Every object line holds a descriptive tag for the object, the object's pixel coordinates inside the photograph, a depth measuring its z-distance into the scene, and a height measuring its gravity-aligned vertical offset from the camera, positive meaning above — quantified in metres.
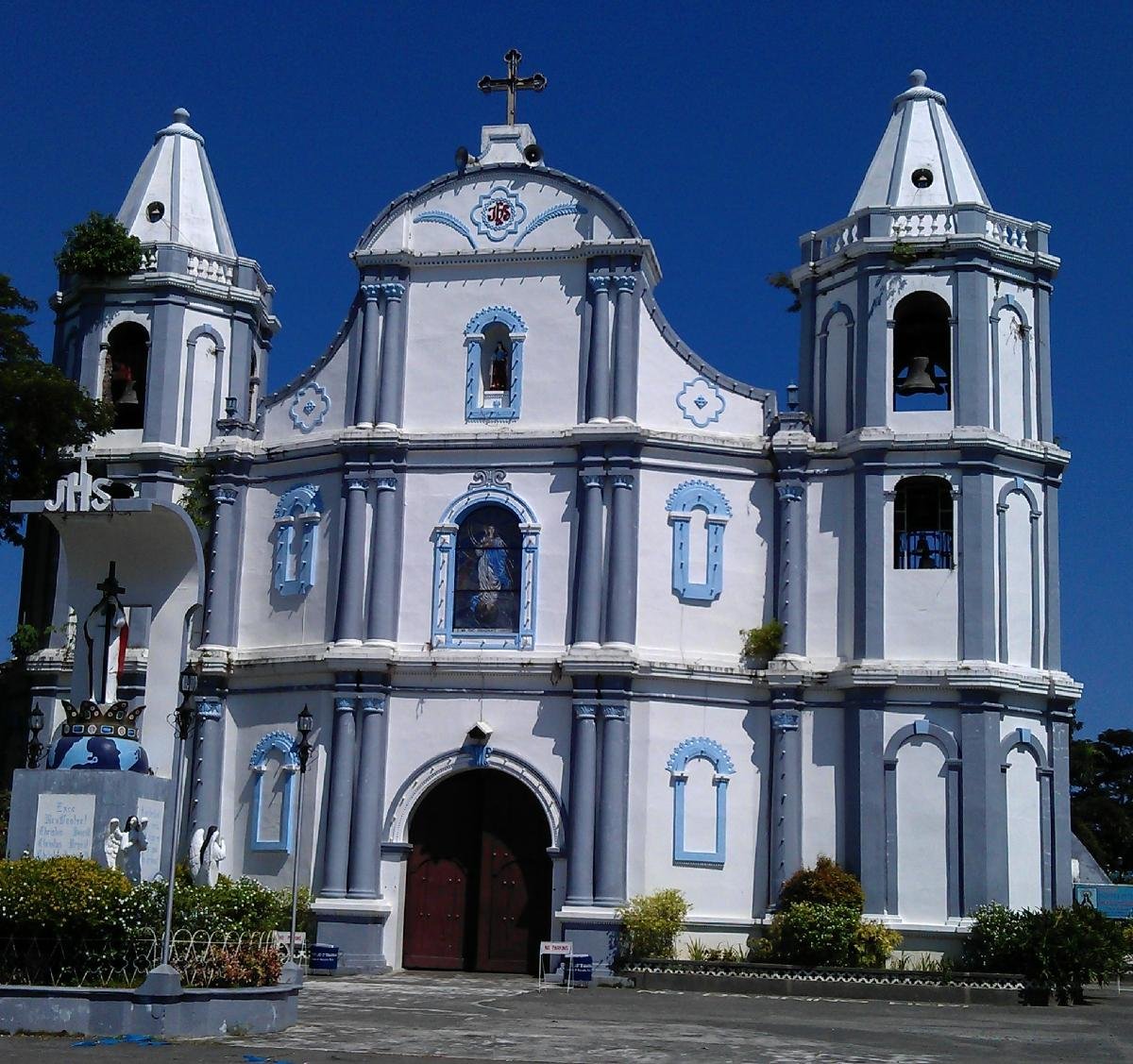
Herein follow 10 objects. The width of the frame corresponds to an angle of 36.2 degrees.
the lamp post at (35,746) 30.34 +2.40
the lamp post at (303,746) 25.03 +2.12
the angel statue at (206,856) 30.26 +0.56
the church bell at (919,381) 32.53 +9.76
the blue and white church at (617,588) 30.61 +5.66
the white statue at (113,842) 23.88 +0.59
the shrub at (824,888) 29.53 +0.34
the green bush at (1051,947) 28.38 -0.51
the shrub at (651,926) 29.48 -0.40
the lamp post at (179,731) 19.58 +1.93
